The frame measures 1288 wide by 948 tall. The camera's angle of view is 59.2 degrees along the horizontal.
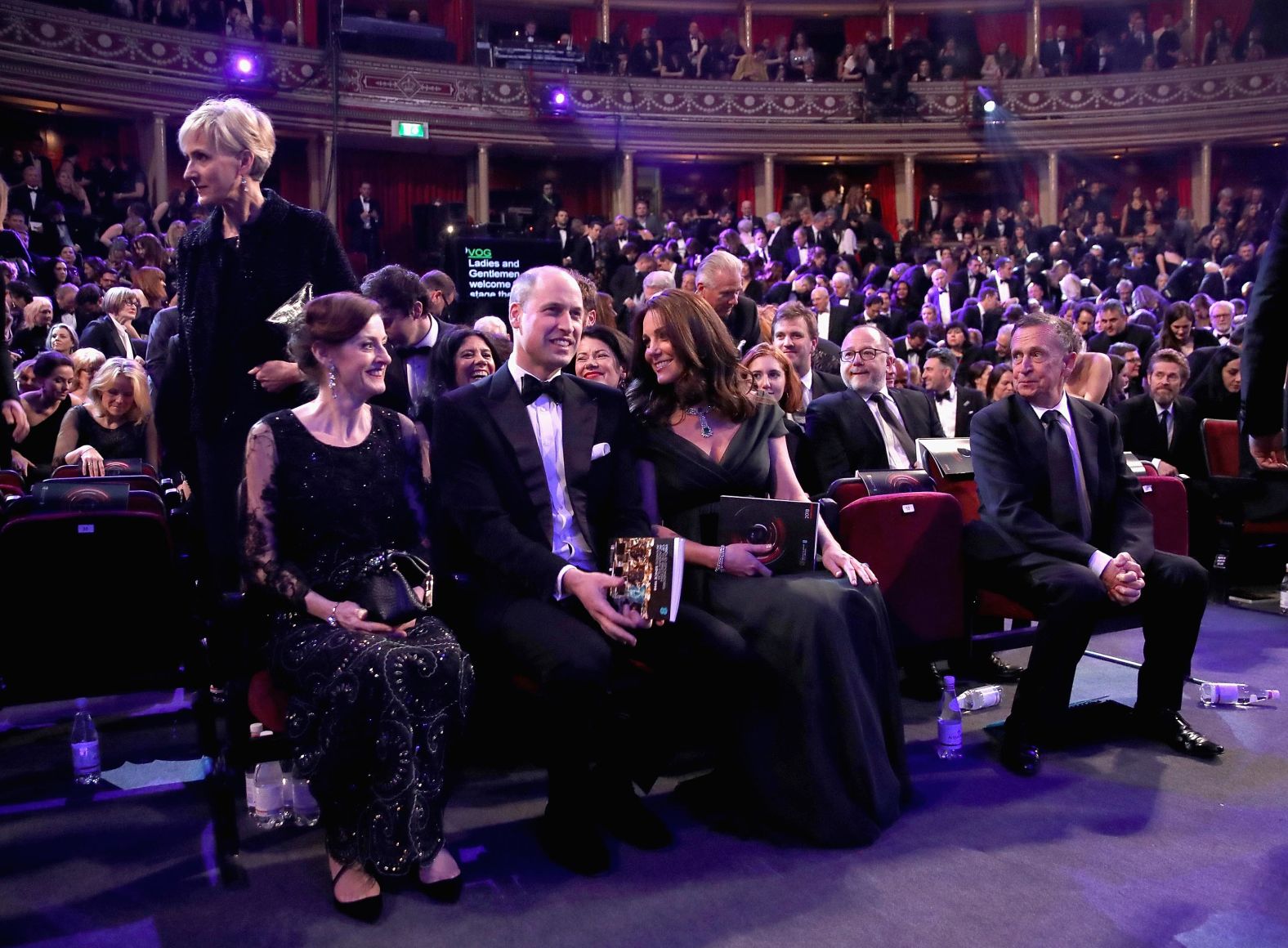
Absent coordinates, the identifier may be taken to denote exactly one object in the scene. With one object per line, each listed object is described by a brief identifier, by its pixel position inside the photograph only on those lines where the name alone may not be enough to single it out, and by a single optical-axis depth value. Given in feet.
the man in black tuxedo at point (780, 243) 45.88
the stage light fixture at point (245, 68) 48.14
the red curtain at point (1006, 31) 63.52
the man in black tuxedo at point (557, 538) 8.84
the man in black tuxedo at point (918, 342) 27.91
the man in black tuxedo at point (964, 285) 39.45
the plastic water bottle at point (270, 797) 9.82
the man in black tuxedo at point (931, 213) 56.85
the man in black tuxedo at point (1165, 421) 19.42
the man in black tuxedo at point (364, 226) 46.91
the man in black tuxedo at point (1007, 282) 41.01
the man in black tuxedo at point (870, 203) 56.72
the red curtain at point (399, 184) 57.67
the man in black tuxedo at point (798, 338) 15.33
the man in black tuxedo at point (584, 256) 41.93
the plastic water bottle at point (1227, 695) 12.66
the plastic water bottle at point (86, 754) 10.81
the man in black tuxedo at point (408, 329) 12.55
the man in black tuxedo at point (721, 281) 15.26
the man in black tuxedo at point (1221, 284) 37.52
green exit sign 52.75
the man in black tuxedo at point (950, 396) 20.57
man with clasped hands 10.99
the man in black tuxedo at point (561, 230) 45.60
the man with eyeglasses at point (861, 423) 13.65
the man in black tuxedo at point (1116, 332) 25.96
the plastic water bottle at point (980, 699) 12.55
